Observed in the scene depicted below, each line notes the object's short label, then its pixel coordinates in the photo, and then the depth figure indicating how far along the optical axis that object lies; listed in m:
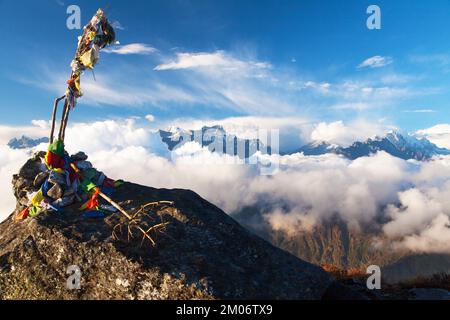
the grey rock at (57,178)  16.94
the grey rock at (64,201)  16.29
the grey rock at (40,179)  17.75
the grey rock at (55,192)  16.69
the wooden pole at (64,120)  18.41
